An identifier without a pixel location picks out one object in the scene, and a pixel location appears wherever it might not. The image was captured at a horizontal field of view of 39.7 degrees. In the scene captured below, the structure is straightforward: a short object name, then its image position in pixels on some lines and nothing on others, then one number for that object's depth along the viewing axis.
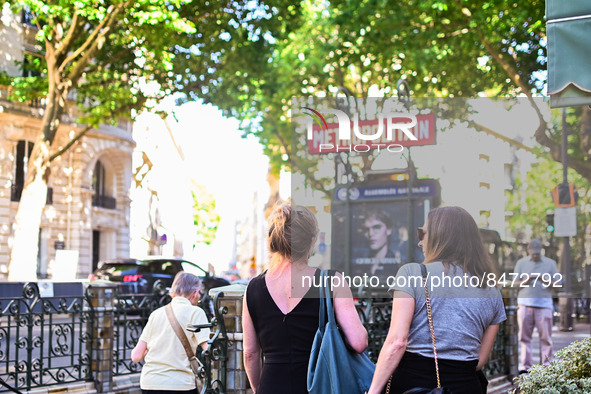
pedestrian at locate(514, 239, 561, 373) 11.55
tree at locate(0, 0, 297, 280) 19.66
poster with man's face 14.21
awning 4.00
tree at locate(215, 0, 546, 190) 18.73
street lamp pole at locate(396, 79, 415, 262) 12.10
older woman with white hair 6.27
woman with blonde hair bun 4.03
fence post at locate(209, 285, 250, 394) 6.59
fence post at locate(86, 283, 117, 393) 10.09
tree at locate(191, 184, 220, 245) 83.25
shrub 4.58
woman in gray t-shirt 3.90
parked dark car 20.12
